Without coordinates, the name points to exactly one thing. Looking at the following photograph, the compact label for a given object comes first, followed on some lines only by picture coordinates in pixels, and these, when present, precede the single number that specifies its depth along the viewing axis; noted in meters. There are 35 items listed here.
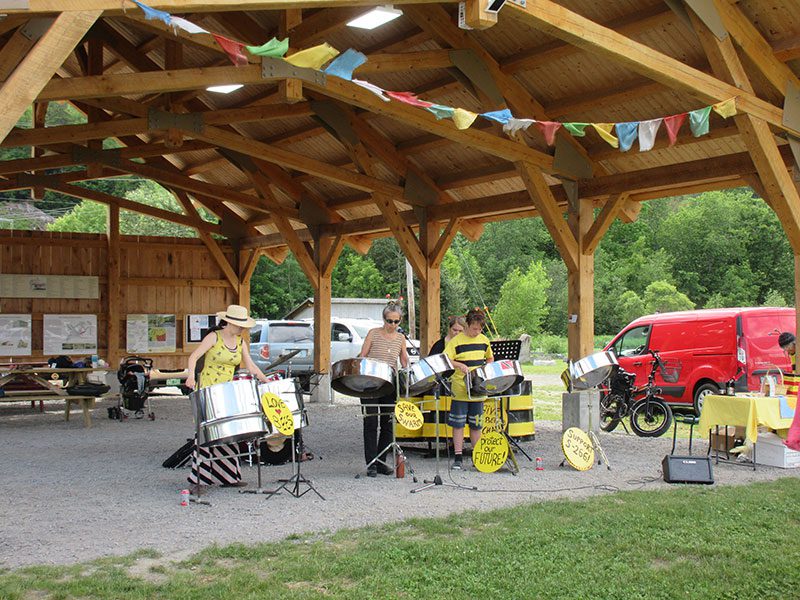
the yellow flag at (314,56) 6.13
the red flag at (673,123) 7.34
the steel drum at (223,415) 5.95
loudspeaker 7.07
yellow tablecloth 7.60
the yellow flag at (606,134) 7.23
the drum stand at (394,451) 7.41
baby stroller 12.18
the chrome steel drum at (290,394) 6.17
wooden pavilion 6.92
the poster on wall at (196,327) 17.08
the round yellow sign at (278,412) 5.95
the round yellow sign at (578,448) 7.55
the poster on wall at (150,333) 16.52
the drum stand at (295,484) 6.53
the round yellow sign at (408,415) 6.83
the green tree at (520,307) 35.19
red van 11.30
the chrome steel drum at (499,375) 7.12
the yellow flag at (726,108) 7.43
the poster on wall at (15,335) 15.29
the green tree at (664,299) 36.75
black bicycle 10.02
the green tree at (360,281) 41.50
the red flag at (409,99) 6.76
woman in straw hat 6.62
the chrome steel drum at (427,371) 6.94
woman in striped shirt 7.35
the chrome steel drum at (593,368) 7.57
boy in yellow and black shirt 7.65
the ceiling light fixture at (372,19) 7.99
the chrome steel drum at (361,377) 6.48
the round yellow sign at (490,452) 7.49
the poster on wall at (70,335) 15.64
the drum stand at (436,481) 6.88
